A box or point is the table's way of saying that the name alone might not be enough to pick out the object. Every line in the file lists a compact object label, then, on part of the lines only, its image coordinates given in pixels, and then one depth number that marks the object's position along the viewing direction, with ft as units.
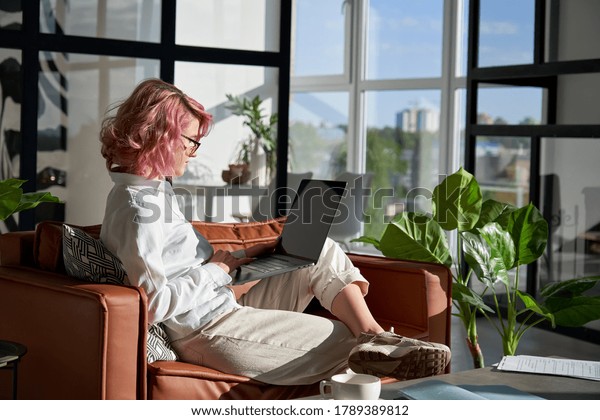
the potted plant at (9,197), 9.59
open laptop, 8.87
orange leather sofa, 7.25
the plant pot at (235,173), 16.89
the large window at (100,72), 14.97
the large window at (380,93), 25.54
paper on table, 7.02
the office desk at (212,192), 16.69
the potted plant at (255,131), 16.94
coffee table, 6.45
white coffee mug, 5.41
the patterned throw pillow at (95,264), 7.85
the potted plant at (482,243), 10.99
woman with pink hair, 7.73
